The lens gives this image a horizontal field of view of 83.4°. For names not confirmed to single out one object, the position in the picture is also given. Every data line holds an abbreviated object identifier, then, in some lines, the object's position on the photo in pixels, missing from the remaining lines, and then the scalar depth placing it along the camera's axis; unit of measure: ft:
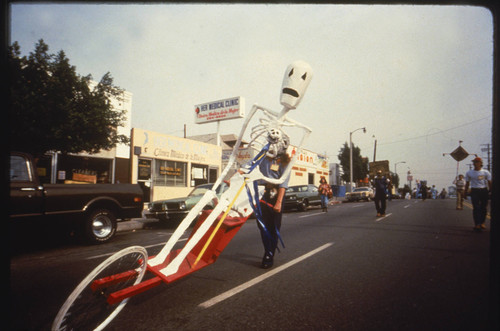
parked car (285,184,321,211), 51.29
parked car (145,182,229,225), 30.25
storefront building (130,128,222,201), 53.26
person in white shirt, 23.49
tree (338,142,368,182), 182.60
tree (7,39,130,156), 22.00
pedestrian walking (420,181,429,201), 86.69
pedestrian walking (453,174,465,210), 44.58
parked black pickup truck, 17.43
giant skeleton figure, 11.57
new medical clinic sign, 83.05
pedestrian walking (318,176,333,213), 47.54
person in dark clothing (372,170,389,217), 36.83
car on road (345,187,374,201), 93.50
